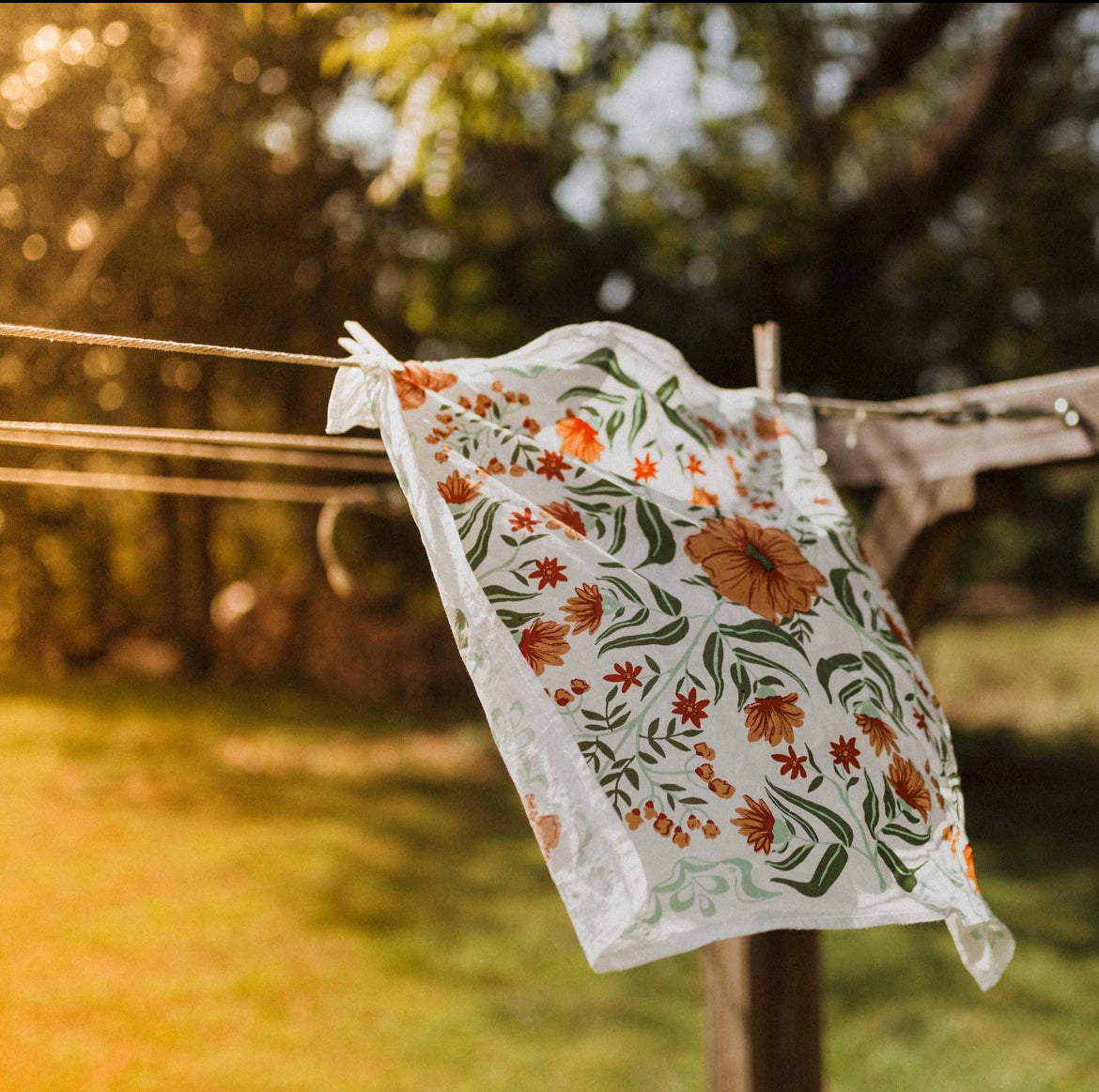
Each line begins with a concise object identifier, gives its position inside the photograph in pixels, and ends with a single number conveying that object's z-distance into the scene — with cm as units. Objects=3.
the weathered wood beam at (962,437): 167
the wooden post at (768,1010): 219
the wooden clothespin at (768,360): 174
